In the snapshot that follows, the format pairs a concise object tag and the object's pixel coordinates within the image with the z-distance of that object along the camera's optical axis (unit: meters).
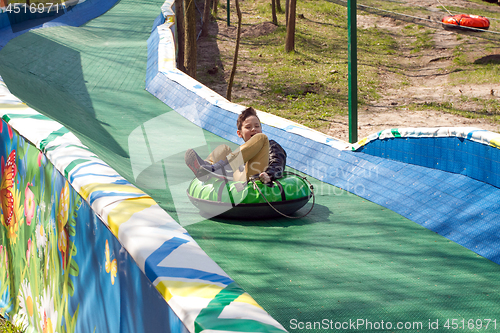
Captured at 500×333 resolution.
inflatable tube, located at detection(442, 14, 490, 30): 22.09
